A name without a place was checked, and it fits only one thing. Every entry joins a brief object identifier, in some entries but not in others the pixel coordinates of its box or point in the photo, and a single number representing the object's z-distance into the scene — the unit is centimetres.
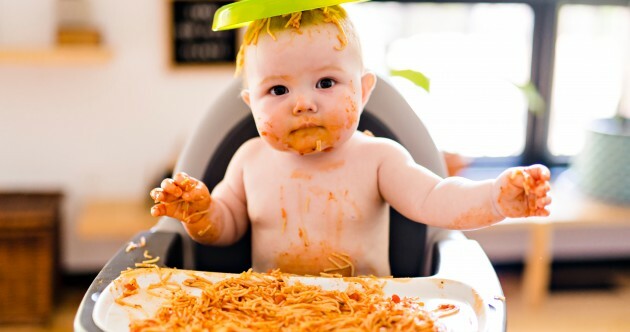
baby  91
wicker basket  221
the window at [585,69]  274
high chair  112
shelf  223
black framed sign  241
